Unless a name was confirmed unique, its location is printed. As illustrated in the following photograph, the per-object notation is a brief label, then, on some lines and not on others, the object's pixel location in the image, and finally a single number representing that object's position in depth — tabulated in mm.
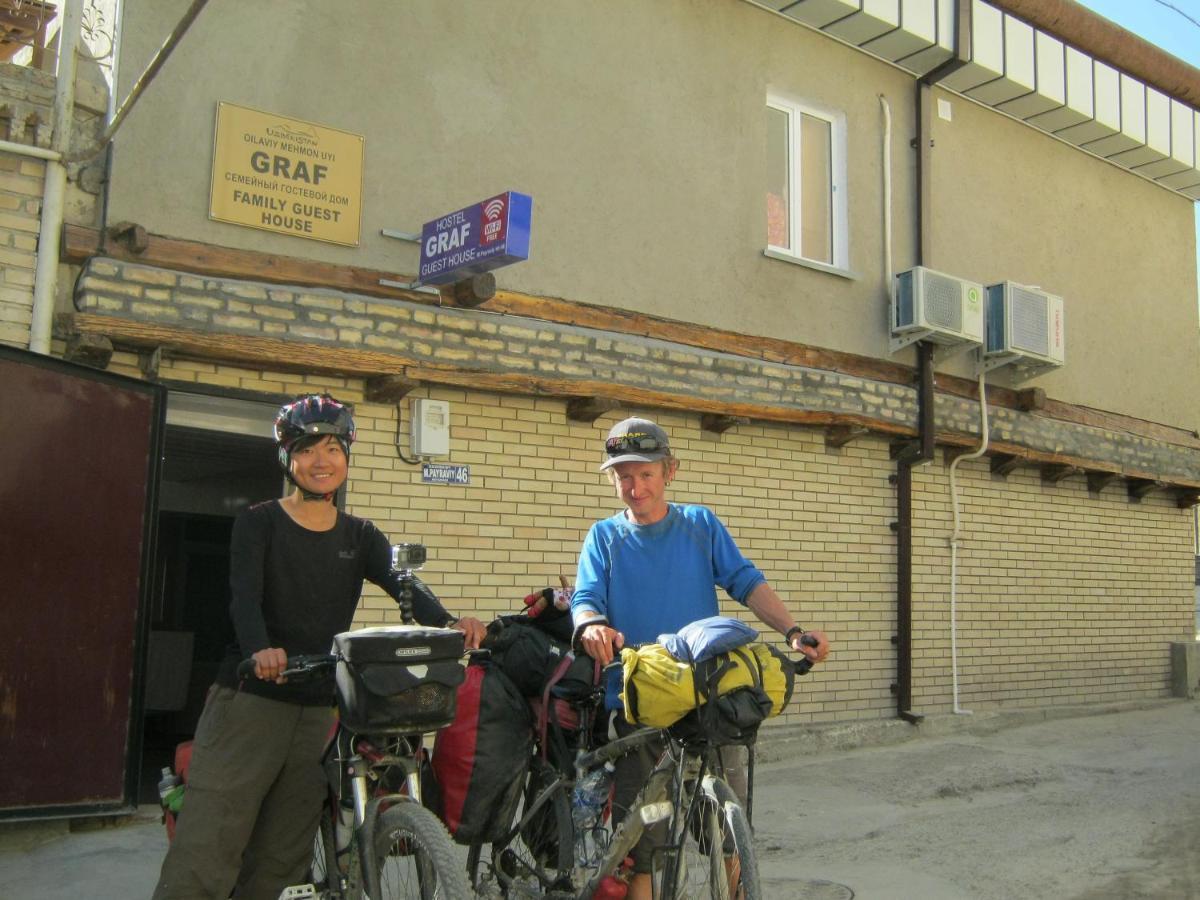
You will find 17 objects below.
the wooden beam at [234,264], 5922
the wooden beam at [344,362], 5871
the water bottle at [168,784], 3691
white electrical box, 6945
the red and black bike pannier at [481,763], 3812
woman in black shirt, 3465
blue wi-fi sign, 6242
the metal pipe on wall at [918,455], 9516
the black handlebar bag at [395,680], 3240
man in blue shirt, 3988
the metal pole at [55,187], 5754
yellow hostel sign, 6418
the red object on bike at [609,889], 3578
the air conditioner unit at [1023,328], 10094
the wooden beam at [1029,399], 10641
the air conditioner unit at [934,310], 9484
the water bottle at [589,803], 3818
